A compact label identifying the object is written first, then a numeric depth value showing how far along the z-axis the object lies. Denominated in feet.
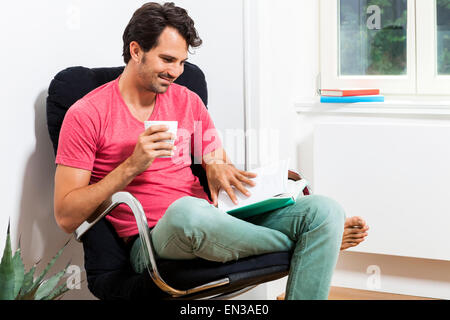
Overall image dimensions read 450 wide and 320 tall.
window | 8.54
